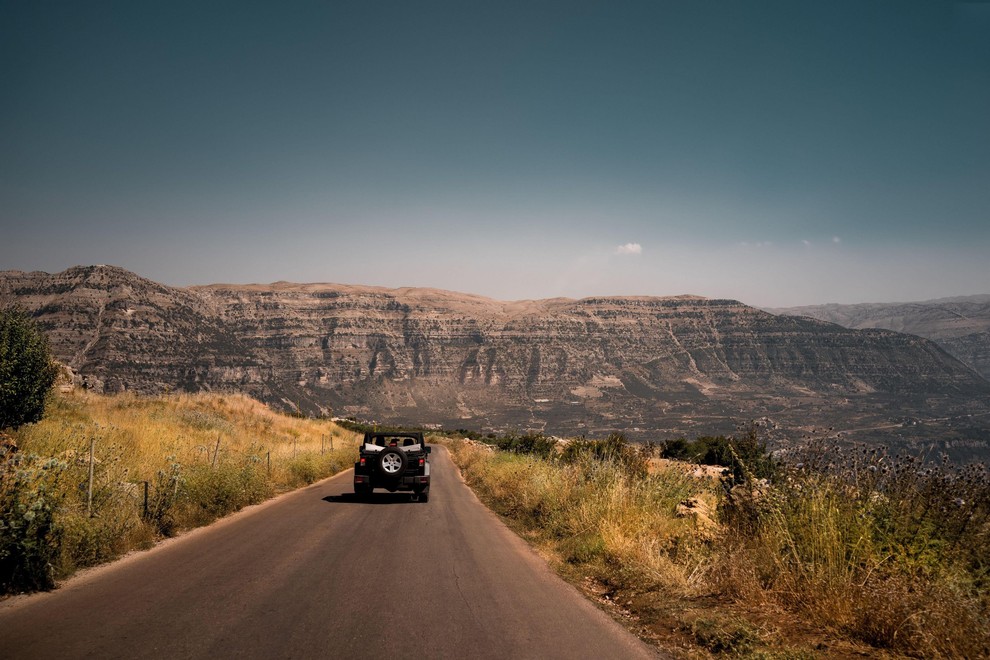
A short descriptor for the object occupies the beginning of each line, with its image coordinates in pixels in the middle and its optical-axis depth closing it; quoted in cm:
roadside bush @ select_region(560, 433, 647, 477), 1465
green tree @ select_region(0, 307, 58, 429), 1809
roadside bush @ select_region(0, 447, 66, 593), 662
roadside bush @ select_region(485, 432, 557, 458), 3412
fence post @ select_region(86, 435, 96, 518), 888
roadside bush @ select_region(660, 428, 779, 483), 916
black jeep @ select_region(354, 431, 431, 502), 1711
